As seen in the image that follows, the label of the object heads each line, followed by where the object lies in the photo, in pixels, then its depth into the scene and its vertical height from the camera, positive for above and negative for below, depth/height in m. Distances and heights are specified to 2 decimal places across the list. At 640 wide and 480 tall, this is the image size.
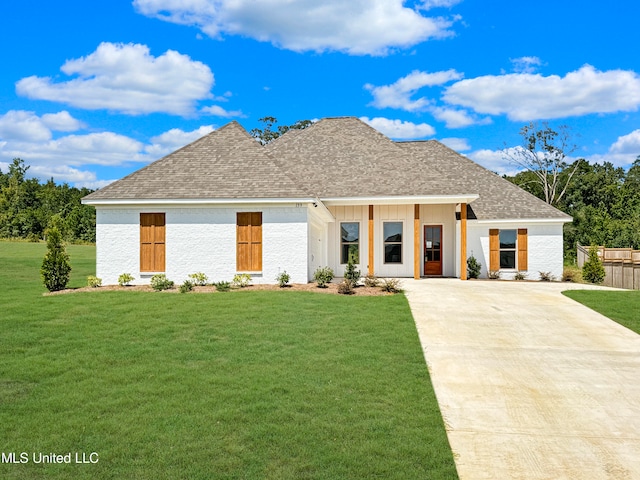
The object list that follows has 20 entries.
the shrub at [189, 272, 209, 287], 17.34 -0.92
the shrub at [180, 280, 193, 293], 15.96 -1.10
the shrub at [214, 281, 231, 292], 16.09 -1.09
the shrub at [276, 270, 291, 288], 17.02 -0.90
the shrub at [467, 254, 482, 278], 22.94 -0.71
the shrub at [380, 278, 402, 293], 15.98 -1.08
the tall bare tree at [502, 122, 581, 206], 48.22 +7.99
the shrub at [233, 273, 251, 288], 16.98 -0.93
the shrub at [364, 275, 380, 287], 16.74 -0.96
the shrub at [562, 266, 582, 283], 22.78 -1.08
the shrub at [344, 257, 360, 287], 17.33 -0.76
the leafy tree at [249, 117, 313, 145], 50.16 +11.26
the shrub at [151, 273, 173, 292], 16.64 -1.01
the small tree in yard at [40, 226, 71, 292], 16.61 -0.49
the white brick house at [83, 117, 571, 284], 17.59 +1.42
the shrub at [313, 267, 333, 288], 16.88 -0.82
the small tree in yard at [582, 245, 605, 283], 23.30 -0.83
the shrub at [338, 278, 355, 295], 15.63 -1.09
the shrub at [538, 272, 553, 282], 22.72 -1.07
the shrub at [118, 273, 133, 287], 17.52 -0.94
